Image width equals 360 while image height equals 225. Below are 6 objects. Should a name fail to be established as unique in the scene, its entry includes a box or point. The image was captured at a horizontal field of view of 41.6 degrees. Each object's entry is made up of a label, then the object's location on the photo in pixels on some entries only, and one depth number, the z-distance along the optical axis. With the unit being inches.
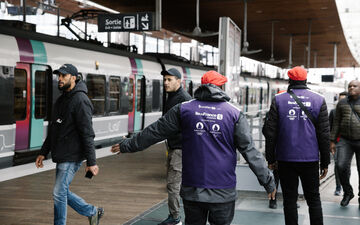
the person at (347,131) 249.8
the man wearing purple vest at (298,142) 182.5
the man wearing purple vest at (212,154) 130.0
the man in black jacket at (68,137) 180.1
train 340.8
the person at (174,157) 215.9
